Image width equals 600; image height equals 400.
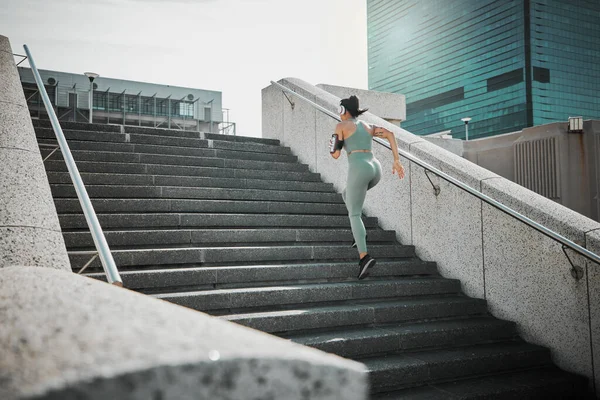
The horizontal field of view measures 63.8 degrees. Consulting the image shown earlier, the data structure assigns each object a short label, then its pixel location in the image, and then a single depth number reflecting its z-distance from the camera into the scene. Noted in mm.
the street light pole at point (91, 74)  18516
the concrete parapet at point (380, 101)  10477
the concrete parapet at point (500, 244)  4402
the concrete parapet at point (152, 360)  726
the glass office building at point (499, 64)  83625
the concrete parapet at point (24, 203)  2609
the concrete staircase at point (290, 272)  4215
